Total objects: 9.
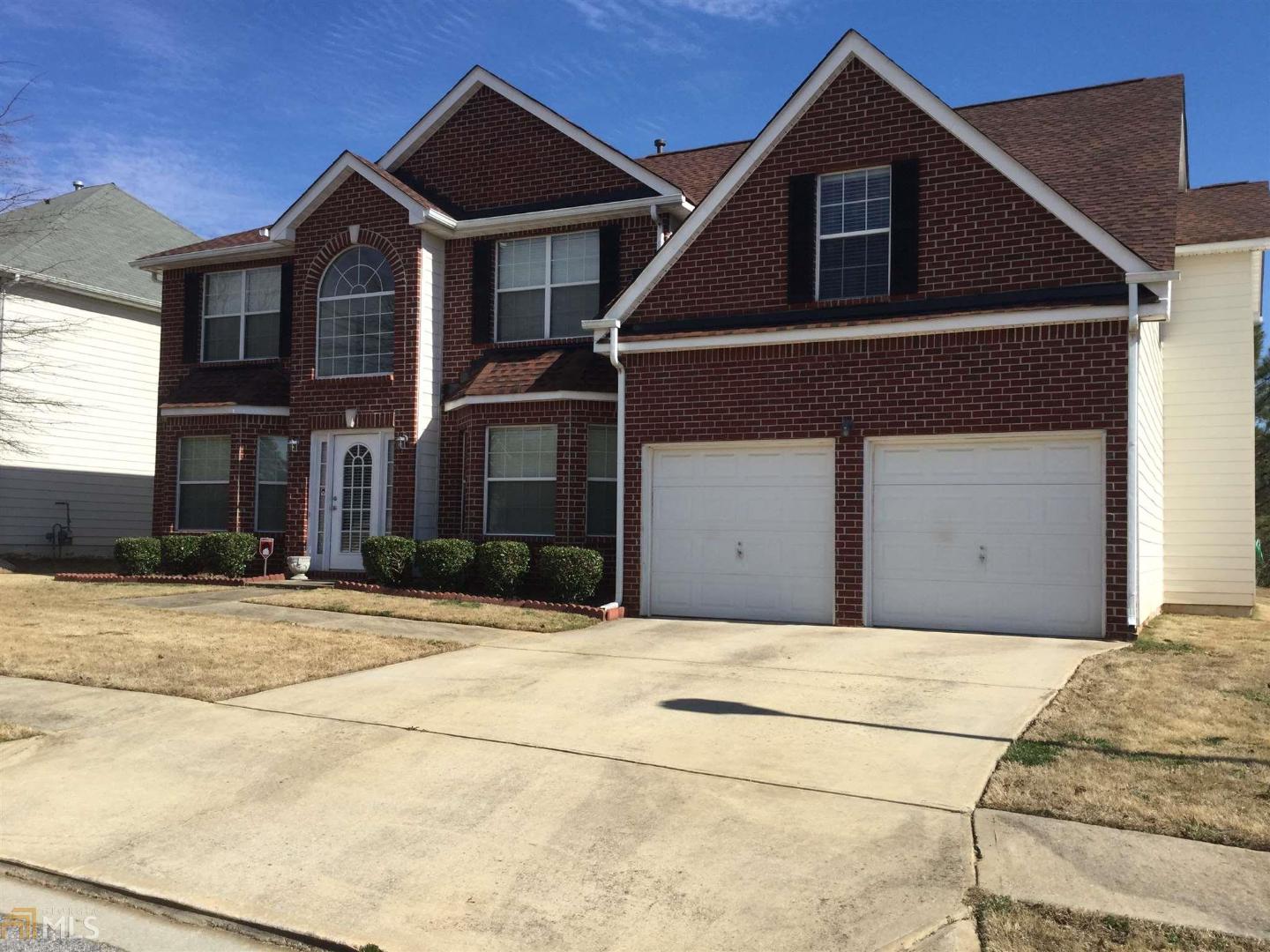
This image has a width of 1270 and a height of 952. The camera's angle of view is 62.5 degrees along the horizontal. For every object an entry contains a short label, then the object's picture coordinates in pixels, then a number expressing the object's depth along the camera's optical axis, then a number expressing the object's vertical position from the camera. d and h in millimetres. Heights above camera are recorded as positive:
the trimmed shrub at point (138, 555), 17531 -877
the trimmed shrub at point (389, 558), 15680 -770
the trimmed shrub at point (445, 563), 15141 -793
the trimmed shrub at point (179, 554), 17516 -850
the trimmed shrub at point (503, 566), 14797 -802
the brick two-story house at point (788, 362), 11898 +2080
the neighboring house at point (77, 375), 20953 +2693
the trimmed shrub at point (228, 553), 17188 -793
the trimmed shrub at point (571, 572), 14336 -842
